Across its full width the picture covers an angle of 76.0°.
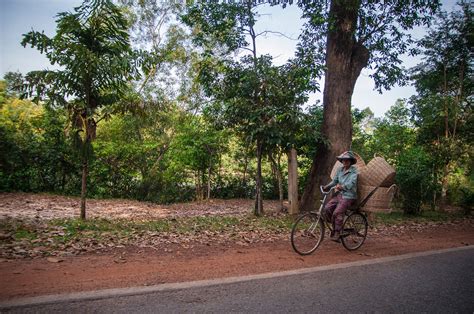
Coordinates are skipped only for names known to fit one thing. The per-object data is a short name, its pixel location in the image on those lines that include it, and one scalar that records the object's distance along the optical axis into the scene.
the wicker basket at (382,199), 6.29
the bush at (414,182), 11.97
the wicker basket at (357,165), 7.06
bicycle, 6.12
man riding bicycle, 6.34
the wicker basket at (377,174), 6.25
